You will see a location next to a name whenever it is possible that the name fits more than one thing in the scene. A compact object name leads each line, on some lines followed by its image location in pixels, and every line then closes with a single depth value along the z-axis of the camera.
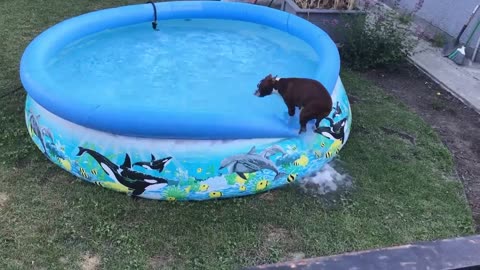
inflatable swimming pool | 3.27
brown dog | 3.39
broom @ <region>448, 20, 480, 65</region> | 6.08
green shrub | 5.84
